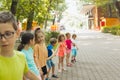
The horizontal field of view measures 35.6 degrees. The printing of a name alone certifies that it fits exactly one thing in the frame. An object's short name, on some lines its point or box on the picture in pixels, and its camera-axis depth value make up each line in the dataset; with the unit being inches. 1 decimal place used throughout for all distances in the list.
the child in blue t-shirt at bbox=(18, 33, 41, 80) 108.4
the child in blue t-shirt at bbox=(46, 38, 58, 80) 177.2
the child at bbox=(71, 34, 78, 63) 295.0
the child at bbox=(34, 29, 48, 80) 134.9
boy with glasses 50.2
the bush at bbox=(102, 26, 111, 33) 1109.7
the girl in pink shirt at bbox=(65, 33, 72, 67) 270.6
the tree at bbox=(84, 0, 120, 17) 1121.7
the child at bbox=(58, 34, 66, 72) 234.9
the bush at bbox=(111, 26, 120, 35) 949.7
